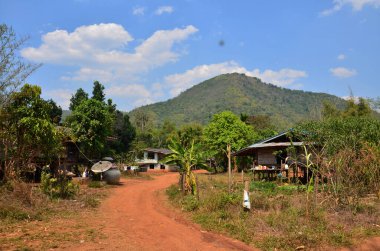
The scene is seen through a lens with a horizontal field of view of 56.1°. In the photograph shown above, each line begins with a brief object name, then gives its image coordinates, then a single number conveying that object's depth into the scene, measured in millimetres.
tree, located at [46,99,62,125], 44138
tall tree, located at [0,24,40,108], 13749
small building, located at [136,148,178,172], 54531
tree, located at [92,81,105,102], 41444
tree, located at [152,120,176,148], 69438
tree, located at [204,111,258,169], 41438
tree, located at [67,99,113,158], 25641
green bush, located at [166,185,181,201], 16841
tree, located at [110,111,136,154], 46234
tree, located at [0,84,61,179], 14281
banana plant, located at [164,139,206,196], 16812
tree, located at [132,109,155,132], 73125
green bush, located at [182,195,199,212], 13141
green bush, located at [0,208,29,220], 10789
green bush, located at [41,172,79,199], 14797
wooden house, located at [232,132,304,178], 24155
